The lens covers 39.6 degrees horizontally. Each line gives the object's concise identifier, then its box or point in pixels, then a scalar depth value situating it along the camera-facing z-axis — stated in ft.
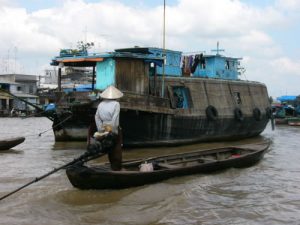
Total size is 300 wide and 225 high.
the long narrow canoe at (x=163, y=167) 24.00
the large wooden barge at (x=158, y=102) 45.29
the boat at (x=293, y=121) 92.94
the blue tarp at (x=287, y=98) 119.42
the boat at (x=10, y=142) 44.72
